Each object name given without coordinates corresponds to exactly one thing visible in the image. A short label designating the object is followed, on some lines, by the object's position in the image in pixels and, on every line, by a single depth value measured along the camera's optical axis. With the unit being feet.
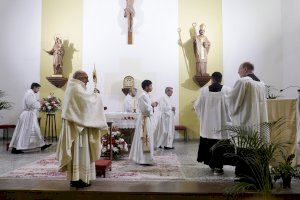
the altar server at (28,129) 28.26
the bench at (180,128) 35.59
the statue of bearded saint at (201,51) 36.09
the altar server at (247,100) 16.60
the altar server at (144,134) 22.48
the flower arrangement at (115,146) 23.78
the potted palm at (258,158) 12.45
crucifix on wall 36.91
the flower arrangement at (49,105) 30.78
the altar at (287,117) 18.44
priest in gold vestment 14.69
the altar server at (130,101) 35.15
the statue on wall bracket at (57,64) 36.32
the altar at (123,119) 27.66
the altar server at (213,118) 19.92
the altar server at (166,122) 31.70
